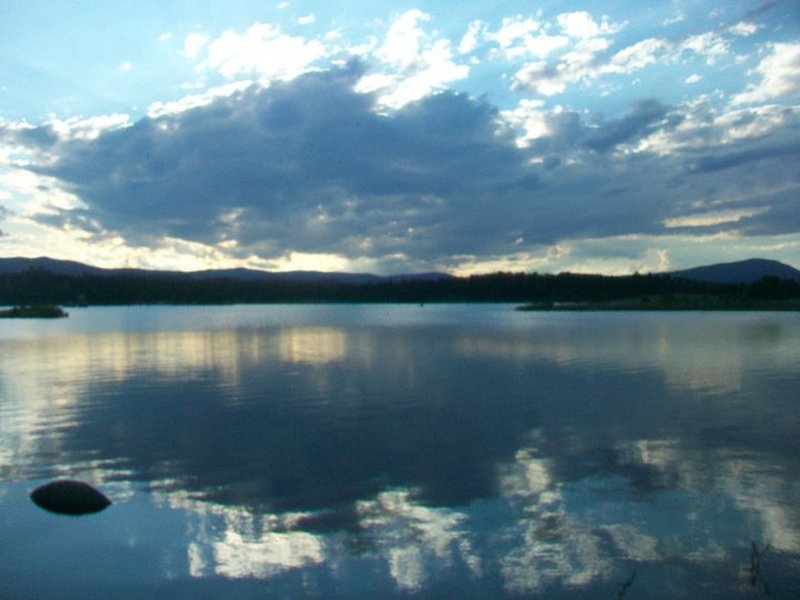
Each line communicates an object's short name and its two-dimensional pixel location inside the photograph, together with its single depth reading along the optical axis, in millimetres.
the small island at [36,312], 105056
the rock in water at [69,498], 10844
